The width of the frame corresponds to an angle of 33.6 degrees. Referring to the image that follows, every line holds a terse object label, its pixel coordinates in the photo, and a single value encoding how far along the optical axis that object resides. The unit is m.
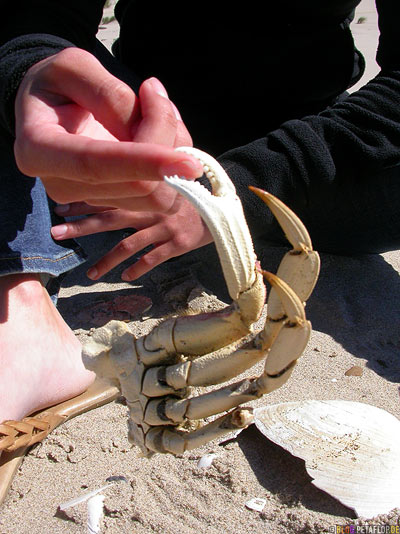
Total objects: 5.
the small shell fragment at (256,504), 0.42
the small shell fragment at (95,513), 0.41
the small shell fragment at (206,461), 0.45
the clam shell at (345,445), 0.41
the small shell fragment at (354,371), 0.54
